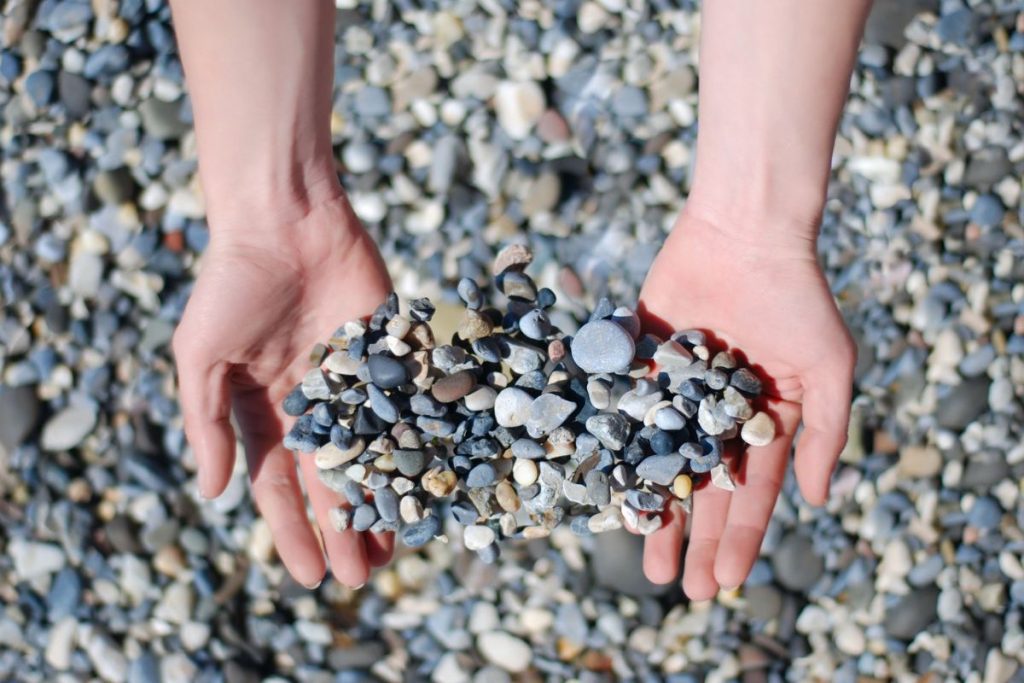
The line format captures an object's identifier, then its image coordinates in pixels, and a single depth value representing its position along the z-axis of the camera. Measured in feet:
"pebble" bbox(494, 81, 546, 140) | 3.84
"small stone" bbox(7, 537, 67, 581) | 3.61
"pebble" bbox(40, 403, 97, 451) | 3.68
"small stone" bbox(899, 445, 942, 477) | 3.65
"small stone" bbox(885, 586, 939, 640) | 3.56
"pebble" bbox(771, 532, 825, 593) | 3.61
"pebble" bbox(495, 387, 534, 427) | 3.11
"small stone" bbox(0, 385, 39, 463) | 3.66
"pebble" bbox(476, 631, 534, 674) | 3.57
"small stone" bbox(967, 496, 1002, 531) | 3.61
